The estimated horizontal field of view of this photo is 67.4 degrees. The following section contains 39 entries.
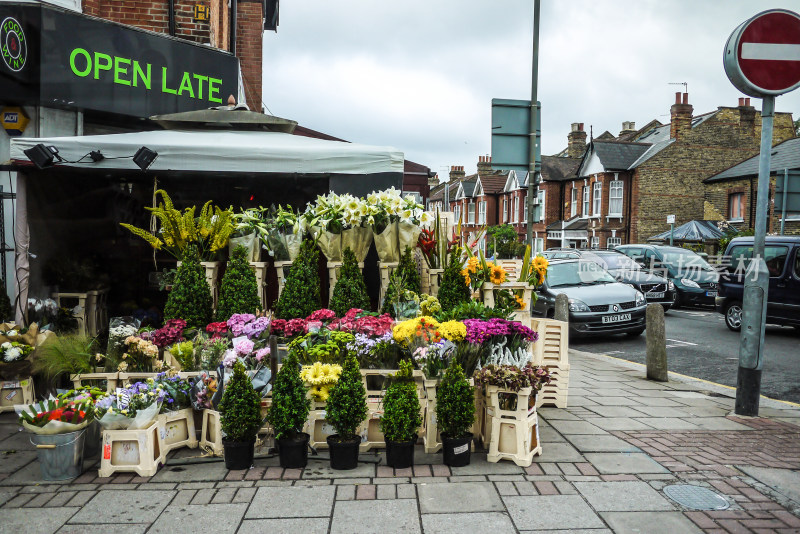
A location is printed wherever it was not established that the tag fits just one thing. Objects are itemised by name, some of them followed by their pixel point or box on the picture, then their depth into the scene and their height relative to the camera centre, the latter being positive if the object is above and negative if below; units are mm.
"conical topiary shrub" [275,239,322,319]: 5449 -425
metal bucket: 3896 -1417
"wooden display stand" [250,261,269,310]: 5770 -300
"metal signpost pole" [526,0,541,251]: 9578 +1638
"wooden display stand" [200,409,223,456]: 4422 -1422
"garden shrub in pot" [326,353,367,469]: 4137 -1179
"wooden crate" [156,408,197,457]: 4302 -1405
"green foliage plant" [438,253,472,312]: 5555 -375
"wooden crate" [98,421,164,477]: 4012 -1431
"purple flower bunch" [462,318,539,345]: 4602 -640
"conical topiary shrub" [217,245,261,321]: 5426 -423
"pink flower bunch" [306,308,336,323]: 5254 -617
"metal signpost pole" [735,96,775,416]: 5699 -569
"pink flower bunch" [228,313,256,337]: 4969 -666
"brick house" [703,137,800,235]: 24922 +3170
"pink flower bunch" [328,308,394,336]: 4836 -642
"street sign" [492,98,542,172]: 9555 +1855
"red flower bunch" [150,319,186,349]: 5023 -799
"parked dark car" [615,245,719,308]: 17219 -511
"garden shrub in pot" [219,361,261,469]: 4098 -1207
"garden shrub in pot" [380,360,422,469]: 4125 -1214
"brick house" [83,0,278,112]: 9234 +3539
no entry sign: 5656 +1924
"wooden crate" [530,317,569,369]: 6000 -943
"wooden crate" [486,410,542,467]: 4250 -1375
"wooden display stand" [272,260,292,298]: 5820 -264
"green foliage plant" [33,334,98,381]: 4688 -923
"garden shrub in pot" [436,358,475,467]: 4191 -1163
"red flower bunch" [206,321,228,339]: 5067 -735
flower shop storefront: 5621 +650
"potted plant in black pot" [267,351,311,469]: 4117 -1171
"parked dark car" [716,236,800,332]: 11255 -435
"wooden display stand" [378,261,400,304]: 5945 -249
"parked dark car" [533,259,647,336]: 11102 -981
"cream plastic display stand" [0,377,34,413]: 5188 -1376
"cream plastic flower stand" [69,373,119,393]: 4629 -1080
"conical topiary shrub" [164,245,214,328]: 5438 -493
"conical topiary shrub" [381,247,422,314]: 5656 -268
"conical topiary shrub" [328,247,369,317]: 5555 -418
